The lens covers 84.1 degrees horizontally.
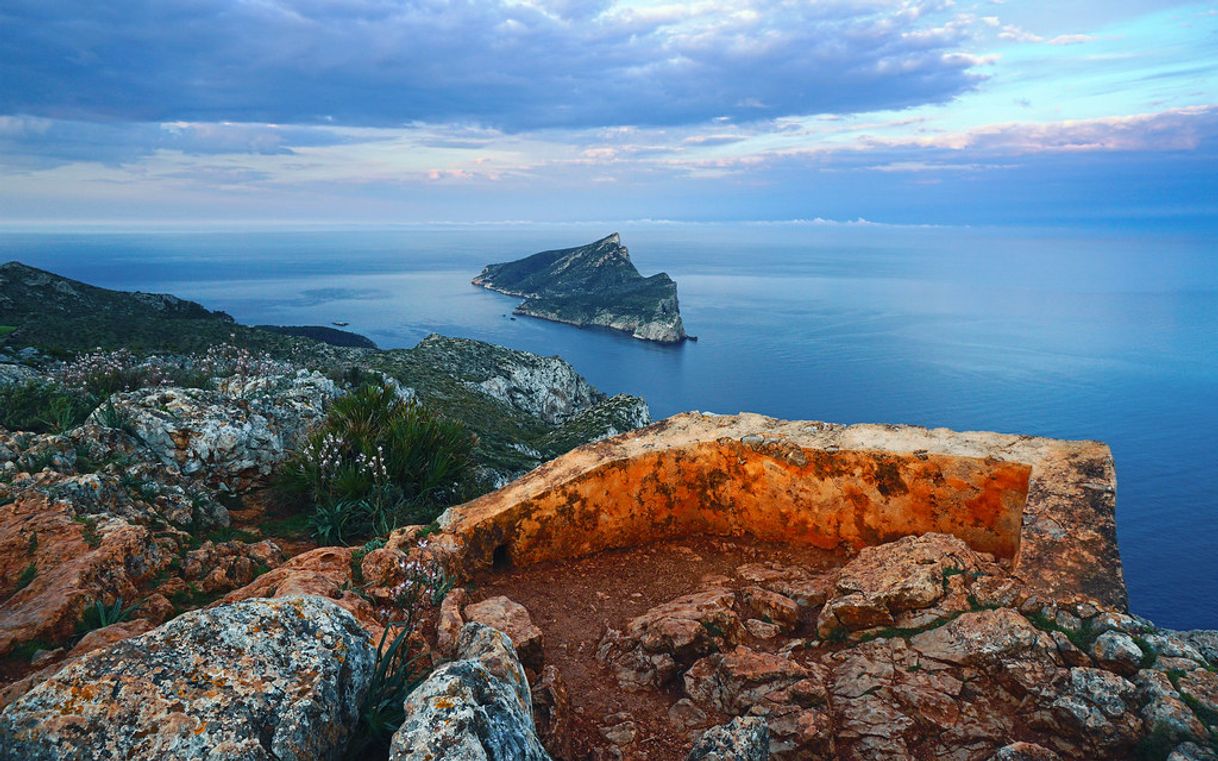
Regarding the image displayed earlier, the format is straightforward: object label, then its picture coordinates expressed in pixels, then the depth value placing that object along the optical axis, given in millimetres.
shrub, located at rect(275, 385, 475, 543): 6848
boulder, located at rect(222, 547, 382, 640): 4137
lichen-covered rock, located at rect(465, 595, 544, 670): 3969
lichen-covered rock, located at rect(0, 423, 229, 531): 5275
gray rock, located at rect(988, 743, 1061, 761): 3193
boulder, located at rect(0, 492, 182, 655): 3691
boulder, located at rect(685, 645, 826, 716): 3760
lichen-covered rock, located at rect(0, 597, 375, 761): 2201
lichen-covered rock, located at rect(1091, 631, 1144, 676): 3619
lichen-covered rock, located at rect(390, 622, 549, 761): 2334
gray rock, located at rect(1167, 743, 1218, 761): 3020
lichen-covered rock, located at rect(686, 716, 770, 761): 3092
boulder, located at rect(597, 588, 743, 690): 4238
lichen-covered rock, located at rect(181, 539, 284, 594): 4656
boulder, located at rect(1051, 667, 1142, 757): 3295
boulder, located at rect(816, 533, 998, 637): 4426
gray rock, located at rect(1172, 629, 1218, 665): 3945
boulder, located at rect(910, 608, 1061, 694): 3723
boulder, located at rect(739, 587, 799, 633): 4793
